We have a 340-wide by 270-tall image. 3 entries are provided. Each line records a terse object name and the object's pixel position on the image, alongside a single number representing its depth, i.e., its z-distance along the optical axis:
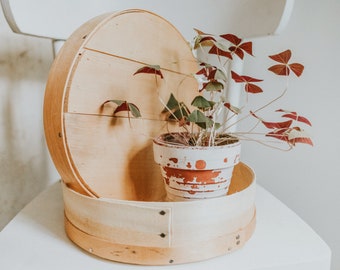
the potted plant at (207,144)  0.47
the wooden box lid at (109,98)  0.45
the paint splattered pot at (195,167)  0.46
